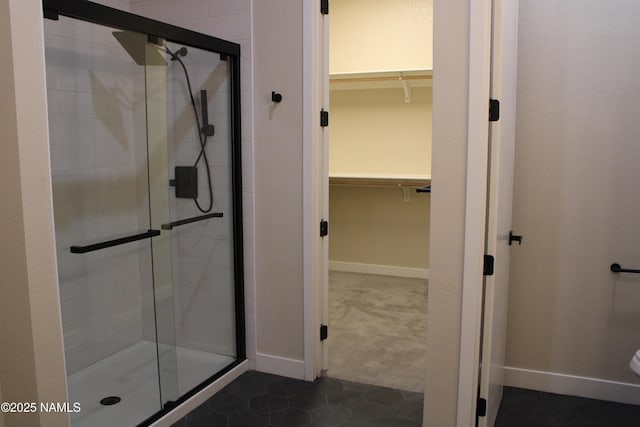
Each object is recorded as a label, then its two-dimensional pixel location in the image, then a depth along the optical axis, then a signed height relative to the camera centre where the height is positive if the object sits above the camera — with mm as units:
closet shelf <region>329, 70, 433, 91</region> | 4273 +749
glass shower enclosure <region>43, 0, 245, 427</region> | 2463 -239
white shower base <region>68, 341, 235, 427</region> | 2359 -1102
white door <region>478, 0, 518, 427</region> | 1883 -126
